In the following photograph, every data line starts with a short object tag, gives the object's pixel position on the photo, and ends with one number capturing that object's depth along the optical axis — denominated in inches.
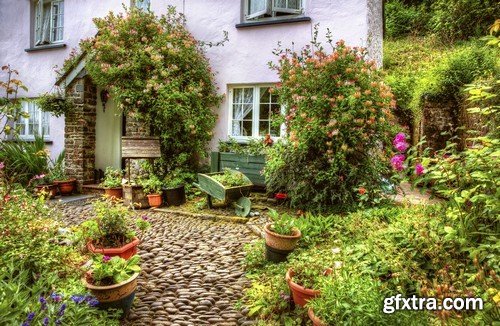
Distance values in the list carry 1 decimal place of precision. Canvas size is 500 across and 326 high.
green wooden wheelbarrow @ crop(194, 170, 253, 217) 263.9
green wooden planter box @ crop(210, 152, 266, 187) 316.2
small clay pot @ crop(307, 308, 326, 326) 108.7
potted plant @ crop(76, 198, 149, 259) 166.4
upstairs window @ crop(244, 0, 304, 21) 336.8
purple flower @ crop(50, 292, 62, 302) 105.2
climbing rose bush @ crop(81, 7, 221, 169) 334.0
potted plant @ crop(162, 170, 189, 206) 311.0
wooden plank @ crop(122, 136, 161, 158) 311.3
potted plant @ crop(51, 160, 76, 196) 379.2
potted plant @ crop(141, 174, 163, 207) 312.5
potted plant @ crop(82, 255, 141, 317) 127.9
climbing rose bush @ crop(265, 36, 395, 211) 253.8
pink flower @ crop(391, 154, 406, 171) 219.1
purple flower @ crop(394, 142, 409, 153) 234.5
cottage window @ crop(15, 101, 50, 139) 453.1
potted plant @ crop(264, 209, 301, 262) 169.8
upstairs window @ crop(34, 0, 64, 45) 449.7
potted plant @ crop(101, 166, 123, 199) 337.1
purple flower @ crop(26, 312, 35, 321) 92.2
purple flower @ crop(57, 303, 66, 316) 99.7
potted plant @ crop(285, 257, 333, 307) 126.7
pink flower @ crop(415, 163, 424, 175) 153.5
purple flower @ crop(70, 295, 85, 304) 109.6
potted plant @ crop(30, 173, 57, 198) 368.6
